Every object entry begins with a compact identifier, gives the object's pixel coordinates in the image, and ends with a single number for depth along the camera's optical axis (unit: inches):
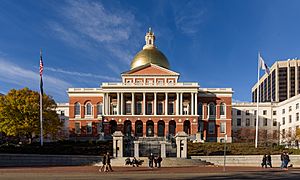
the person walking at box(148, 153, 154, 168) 1069.7
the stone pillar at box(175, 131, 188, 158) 1299.0
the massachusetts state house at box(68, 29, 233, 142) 2428.0
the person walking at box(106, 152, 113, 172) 919.2
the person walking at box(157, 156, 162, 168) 1075.6
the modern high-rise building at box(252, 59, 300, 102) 4775.5
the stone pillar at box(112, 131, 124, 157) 1287.2
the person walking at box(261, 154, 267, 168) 1092.8
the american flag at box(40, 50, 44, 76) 1471.8
